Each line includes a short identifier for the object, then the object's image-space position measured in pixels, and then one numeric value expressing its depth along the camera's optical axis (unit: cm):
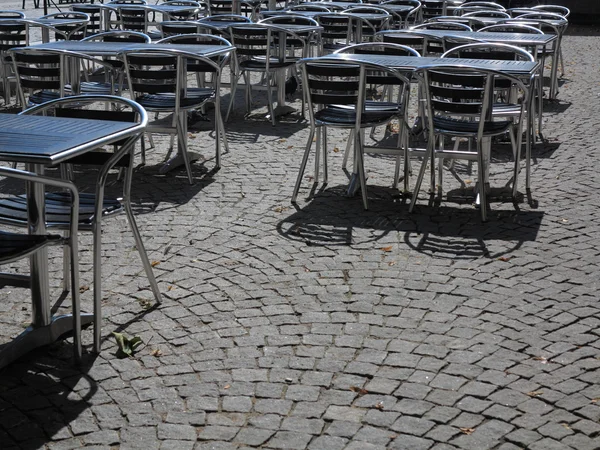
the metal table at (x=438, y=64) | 708
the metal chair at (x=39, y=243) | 388
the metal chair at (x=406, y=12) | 1353
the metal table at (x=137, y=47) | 807
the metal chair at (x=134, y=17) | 1272
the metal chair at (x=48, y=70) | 760
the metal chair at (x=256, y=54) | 1033
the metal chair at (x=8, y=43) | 1056
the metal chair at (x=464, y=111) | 666
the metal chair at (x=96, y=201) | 439
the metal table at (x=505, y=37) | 938
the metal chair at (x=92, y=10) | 1359
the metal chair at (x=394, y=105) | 729
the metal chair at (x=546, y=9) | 1403
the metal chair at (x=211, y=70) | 819
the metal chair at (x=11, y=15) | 1206
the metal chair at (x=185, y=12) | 1333
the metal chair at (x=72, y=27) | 1119
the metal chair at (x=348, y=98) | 694
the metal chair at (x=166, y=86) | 770
